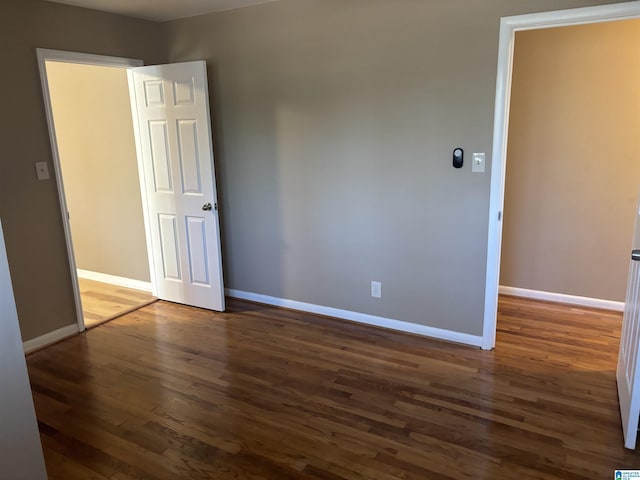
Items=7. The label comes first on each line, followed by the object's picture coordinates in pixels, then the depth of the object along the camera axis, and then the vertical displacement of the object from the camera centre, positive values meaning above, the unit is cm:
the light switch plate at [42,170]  320 -10
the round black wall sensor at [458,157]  293 -8
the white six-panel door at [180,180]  360 -23
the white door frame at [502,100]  246 +25
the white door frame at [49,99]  318 +42
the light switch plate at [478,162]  288 -12
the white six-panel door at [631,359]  207 -107
